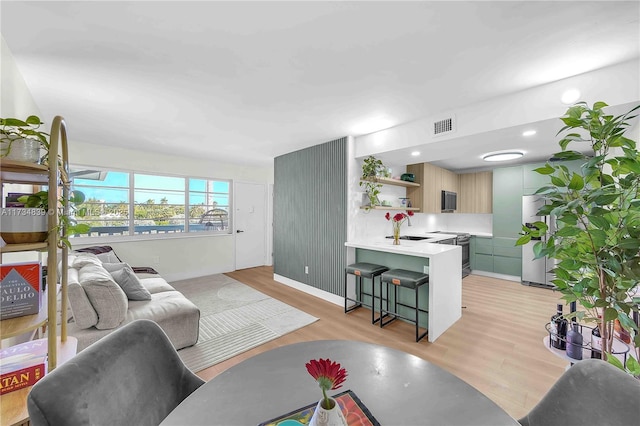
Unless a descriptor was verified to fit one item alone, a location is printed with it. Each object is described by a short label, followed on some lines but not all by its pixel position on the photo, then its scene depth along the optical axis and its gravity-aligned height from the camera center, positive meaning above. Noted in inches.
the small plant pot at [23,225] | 43.1 -1.6
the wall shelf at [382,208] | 152.3 +5.0
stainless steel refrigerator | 174.1 -31.9
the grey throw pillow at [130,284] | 102.3 -27.8
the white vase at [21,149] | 45.4 +12.1
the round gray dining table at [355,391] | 31.6 -25.1
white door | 236.1 -7.8
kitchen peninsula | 109.5 -24.7
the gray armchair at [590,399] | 30.6 -23.8
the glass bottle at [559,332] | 59.3 -27.7
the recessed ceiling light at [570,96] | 83.7 +39.6
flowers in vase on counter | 133.3 -4.7
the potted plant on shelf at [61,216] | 49.1 -0.1
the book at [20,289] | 46.0 -13.7
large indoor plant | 43.8 -3.3
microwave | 218.2 +12.7
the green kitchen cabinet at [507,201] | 191.2 +11.0
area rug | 99.7 -52.5
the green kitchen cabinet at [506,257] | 191.1 -32.1
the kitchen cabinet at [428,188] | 197.2 +22.2
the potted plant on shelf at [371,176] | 148.6 +23.2
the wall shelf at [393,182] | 153.8 +22.6
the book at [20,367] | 43.7 -26.9
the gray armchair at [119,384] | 29.1 -22.8
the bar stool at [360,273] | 126.3 -29.3
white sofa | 82.9 -34.1
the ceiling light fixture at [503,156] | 154.3 +38.2
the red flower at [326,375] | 27.2 -17.2
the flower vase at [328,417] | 26.1 -20.9
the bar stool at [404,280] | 108.7 -28.6
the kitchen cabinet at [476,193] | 218.5 +19.9
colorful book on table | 30.9 -25.1
